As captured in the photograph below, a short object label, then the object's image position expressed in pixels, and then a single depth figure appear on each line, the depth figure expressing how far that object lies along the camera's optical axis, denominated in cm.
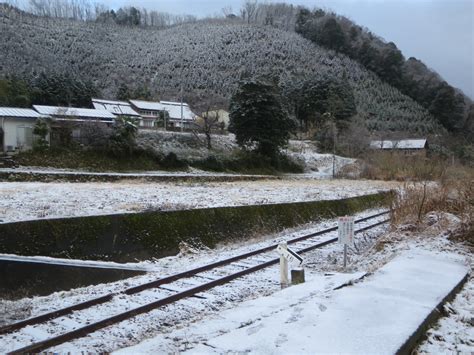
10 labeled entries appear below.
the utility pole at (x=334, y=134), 4392
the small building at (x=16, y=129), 3030
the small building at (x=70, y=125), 3084
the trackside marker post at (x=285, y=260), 848
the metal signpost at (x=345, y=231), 1004
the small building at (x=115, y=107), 4896
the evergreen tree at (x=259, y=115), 3691
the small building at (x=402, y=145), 5253
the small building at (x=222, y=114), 5788
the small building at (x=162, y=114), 5538
